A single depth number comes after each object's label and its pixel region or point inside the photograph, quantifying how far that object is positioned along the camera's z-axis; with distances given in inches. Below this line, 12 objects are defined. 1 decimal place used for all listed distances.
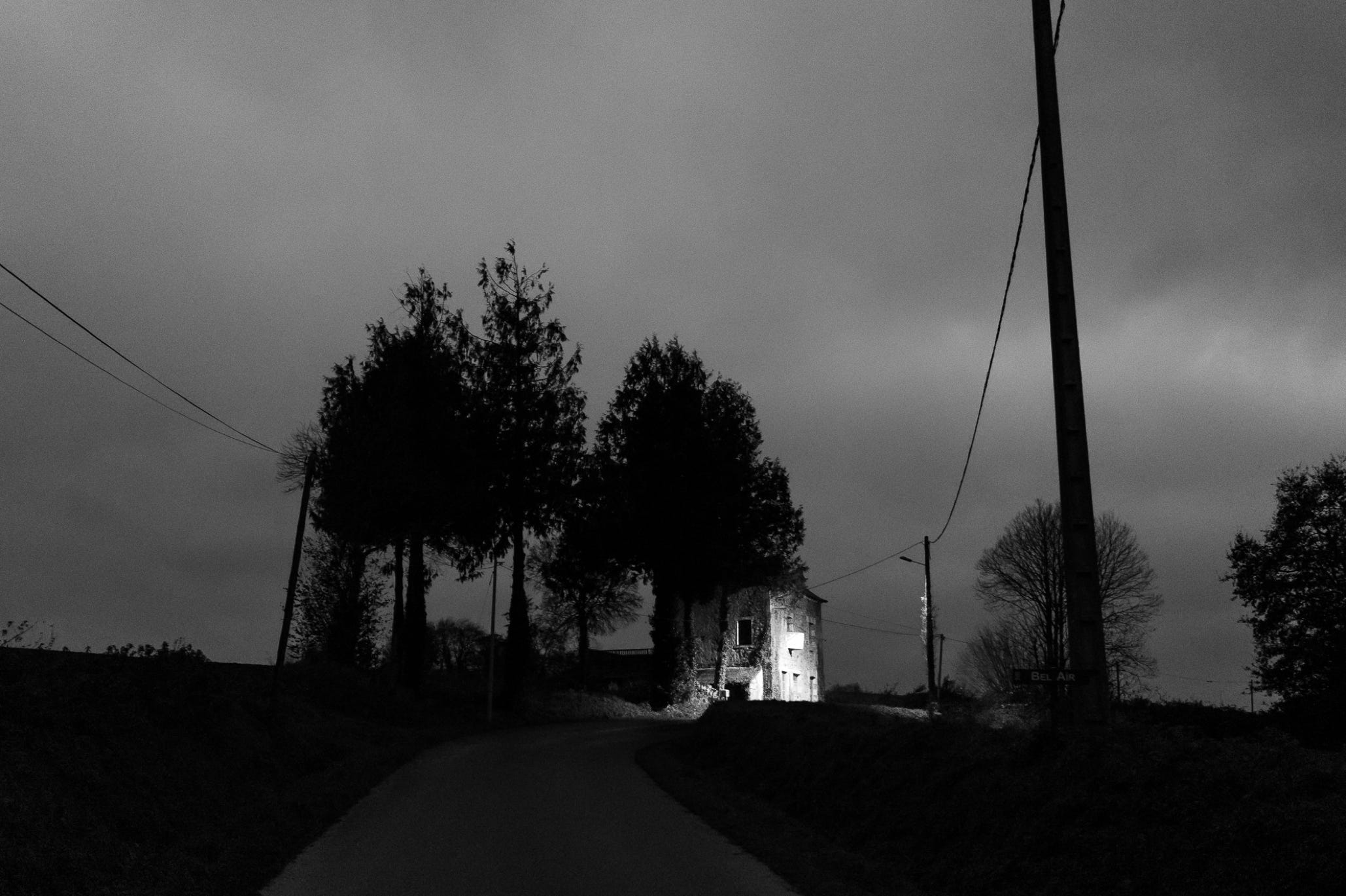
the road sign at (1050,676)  454.6
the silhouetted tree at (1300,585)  1475.1
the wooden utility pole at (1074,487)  455.5
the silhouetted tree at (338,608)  1764.3
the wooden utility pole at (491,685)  1593.3
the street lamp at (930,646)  1866.4
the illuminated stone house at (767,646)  2139.5
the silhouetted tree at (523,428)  1727.4
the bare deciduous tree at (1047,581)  2316.7
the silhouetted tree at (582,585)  2050.9
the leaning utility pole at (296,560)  1111.6
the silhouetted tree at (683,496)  2014.0
